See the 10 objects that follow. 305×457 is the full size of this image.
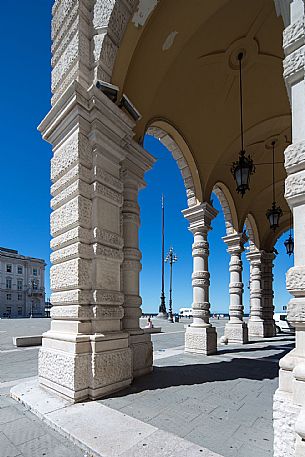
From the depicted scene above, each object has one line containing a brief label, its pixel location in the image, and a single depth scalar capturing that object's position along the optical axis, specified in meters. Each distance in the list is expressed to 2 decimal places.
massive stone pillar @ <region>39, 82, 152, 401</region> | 4.30
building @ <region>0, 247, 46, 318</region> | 56.56
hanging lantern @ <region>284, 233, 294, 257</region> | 13.48
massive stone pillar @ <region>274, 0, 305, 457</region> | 2.25
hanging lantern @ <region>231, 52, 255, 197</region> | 6.51
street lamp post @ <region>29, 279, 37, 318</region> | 59.57
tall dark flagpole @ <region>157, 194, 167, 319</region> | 30.03
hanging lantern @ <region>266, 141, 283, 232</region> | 9.75
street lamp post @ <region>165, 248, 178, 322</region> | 34.88
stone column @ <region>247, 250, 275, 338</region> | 14.62
